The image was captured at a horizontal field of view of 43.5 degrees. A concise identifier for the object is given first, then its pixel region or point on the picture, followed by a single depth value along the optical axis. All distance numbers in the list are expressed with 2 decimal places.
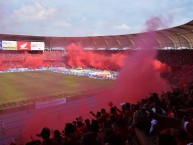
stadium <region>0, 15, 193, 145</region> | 13.27
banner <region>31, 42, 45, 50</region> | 57.48
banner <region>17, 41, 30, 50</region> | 54.81
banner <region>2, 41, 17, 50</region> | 52.66
